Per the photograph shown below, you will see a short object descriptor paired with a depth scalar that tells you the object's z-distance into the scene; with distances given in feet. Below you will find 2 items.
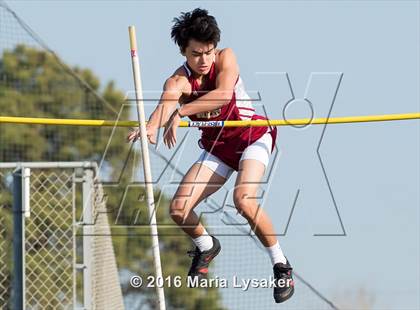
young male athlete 53.62
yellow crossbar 55.77
